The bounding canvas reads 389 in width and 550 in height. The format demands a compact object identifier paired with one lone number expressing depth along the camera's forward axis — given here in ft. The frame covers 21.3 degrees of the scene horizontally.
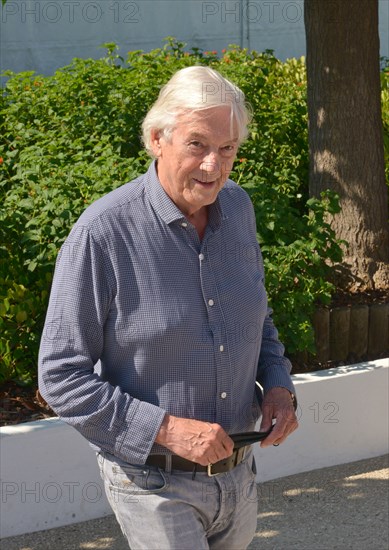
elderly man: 8.07
